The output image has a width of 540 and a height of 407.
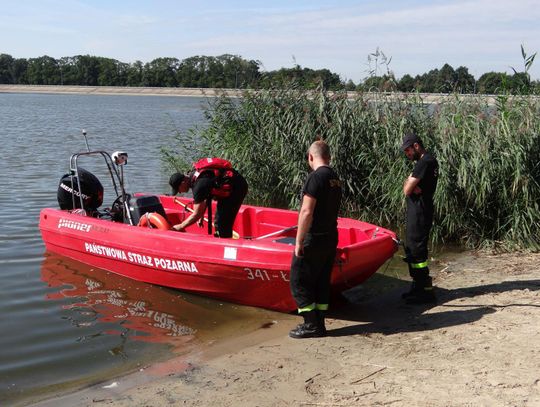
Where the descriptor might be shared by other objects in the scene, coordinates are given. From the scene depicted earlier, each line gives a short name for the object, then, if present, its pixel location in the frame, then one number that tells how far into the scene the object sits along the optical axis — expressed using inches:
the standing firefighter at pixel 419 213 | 228.8
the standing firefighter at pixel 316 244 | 194.1
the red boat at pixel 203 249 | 230.1
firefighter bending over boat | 254.1
